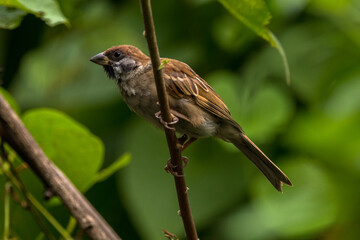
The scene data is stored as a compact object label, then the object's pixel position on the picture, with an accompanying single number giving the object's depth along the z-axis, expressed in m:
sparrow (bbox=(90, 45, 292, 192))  5.66
